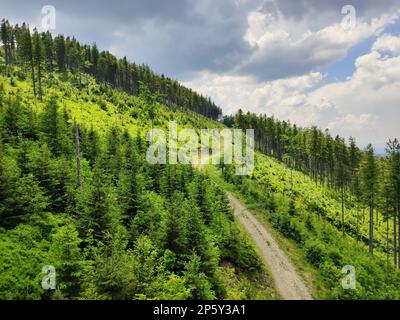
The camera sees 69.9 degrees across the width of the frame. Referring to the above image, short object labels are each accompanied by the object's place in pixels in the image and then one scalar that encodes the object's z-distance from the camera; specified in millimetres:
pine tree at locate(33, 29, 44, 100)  63178
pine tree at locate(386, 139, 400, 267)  35594
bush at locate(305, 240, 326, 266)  27488
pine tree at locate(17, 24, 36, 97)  62250
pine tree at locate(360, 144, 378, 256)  37812
